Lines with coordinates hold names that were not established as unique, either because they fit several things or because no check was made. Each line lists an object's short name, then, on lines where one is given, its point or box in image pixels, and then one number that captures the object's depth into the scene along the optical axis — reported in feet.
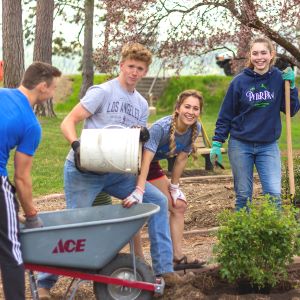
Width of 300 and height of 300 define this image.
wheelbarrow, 14.37
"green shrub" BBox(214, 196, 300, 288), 15.84
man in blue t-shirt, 13.73
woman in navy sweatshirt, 19.39
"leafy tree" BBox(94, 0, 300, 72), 31.40
